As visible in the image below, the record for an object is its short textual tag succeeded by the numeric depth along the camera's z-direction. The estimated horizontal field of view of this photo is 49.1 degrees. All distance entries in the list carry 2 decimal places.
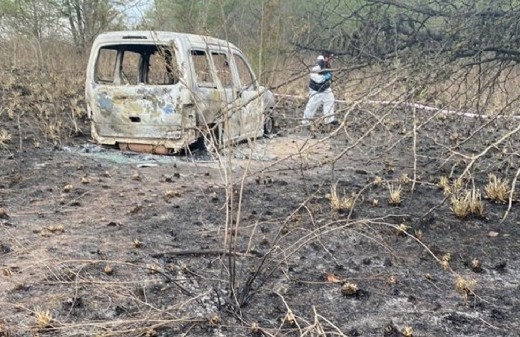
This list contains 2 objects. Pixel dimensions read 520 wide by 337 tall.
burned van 7.71
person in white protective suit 11.27
